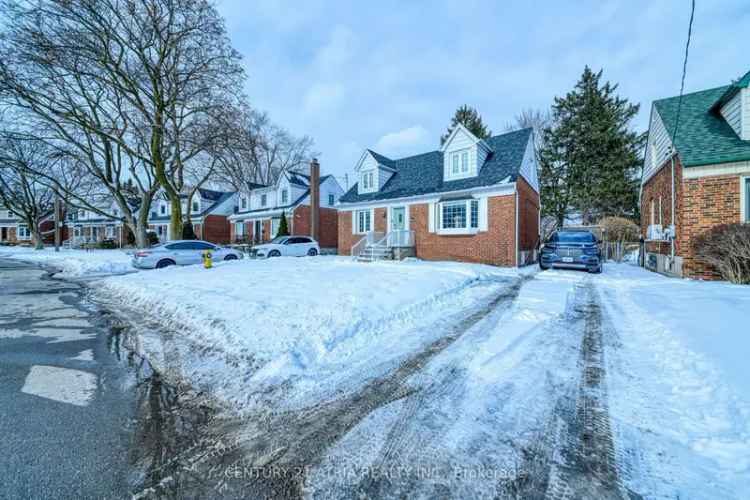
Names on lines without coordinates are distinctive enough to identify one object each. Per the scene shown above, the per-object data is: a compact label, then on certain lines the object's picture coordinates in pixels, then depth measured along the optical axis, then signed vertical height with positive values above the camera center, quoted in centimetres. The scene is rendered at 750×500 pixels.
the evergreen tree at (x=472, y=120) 3562 +1422
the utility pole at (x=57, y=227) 2725 +152
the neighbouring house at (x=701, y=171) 889 +211
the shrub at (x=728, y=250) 768 -26
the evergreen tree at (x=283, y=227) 2494 +126
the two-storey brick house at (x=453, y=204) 1411 +197
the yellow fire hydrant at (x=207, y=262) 1223 -76
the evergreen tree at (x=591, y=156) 2666 +775
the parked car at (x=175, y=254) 1353 -52
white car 1903 -34
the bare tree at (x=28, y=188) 1983 +552
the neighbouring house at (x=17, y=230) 4619 +214
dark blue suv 1165 -40
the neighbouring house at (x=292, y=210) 2708 +302
